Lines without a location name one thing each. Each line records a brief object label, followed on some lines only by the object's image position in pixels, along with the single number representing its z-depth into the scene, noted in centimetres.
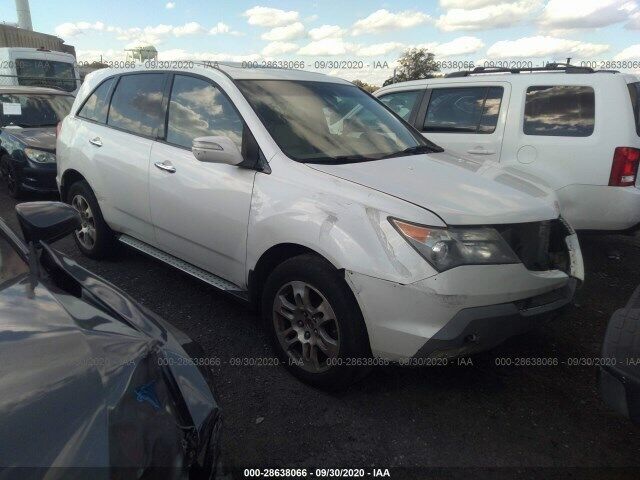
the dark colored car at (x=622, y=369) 160
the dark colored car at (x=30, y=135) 648
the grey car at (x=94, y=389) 105
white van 1379
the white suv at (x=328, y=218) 226
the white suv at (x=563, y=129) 431
